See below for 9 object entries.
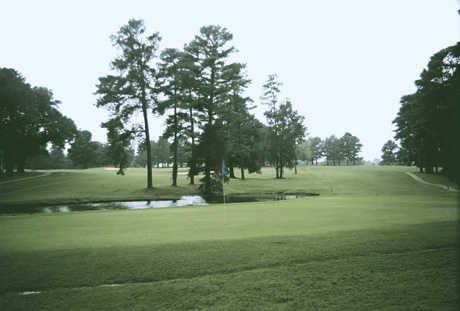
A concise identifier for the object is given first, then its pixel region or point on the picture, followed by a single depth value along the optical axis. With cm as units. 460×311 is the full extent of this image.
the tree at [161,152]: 12945
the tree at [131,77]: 3312
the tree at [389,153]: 13239
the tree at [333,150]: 13838
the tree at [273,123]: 5494
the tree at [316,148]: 14562
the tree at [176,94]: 3369
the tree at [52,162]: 10357
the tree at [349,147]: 13838
